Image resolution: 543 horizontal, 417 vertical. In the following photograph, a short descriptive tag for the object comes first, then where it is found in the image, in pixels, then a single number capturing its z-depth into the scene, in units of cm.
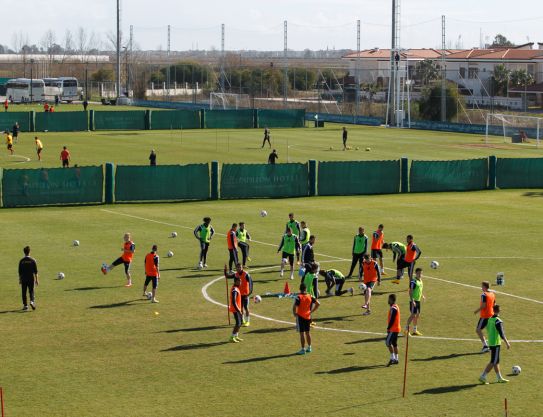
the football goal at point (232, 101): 13188
